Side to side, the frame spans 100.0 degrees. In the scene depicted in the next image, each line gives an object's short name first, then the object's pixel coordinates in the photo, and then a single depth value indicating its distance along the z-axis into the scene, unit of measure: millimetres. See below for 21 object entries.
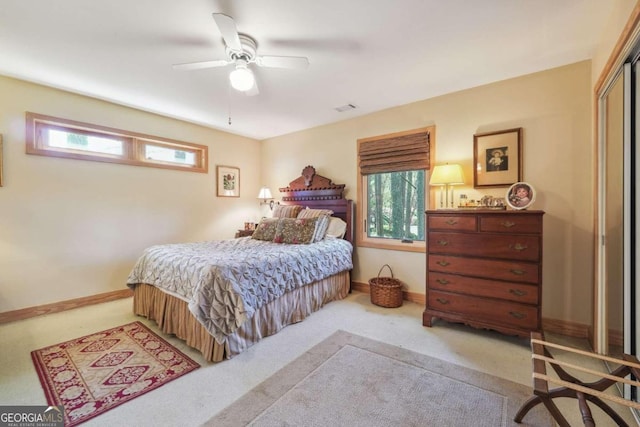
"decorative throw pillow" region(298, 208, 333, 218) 3949
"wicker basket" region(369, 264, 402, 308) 3242
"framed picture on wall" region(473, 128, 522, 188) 2773
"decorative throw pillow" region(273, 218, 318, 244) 3410
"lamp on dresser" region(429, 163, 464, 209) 2885
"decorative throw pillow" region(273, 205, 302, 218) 4238
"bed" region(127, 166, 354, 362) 2100
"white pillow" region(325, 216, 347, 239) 3888
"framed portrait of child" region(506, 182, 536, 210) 2480
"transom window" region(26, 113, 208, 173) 3018
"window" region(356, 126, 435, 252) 3438
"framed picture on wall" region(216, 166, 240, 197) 4650
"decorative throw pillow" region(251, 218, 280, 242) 3664
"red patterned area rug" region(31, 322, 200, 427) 1677
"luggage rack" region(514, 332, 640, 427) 1236
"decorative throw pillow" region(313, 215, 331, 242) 3510
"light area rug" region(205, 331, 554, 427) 1511
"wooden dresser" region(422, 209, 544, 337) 2252
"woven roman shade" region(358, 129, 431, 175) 3367
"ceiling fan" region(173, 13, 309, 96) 2115
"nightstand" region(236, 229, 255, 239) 4488
